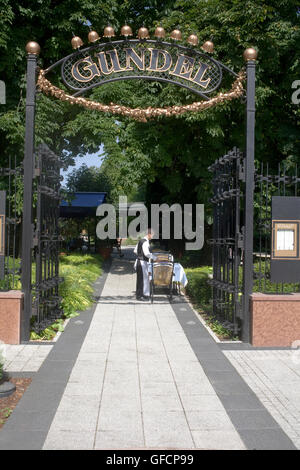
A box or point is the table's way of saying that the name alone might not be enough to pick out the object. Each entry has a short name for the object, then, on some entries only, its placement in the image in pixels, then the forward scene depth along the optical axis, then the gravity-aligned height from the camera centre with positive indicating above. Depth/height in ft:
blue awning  87.45 +5.37
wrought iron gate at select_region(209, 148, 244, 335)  27.27 +0.07
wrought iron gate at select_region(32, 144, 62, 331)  26.81 +0.09
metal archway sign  26.53 +8.05
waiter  43.86 -2.55
